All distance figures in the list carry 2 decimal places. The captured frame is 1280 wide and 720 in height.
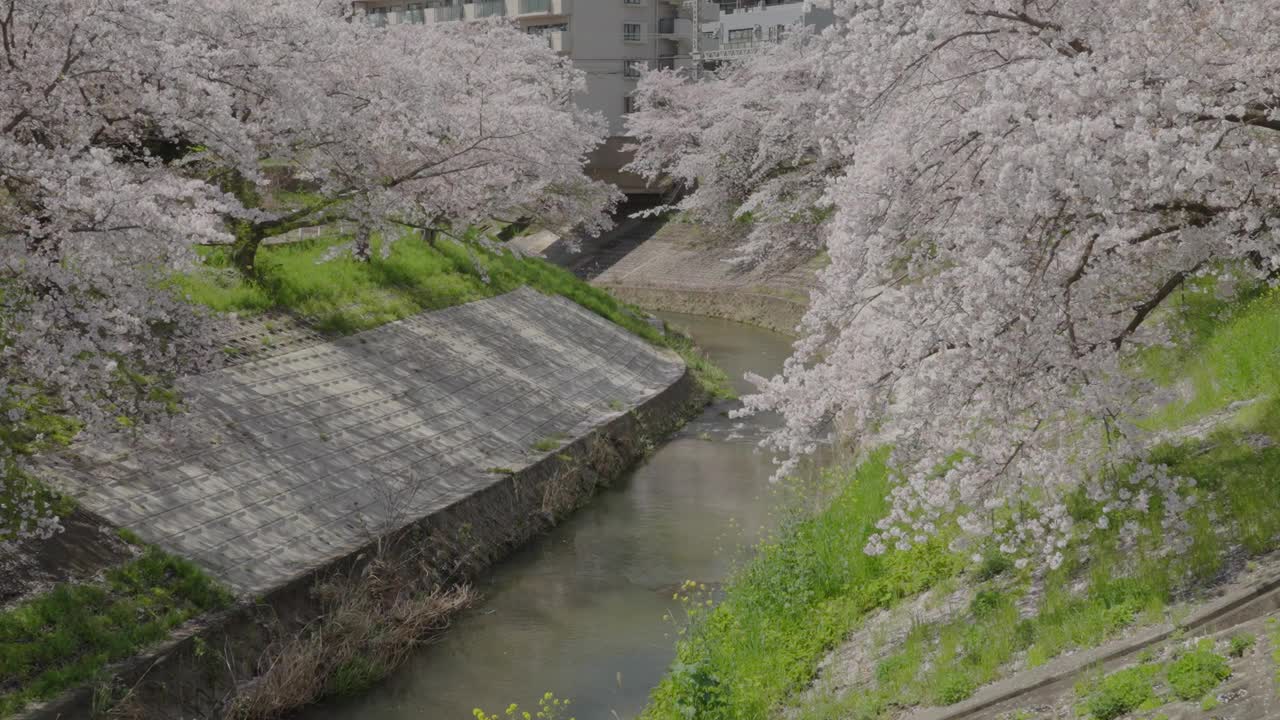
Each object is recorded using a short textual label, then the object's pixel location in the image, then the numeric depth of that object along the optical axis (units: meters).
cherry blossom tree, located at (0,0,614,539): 10.94
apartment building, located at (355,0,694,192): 56.50
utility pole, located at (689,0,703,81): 54.66
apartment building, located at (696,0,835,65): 54.44
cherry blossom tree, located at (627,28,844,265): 36.25
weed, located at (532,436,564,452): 19.78
